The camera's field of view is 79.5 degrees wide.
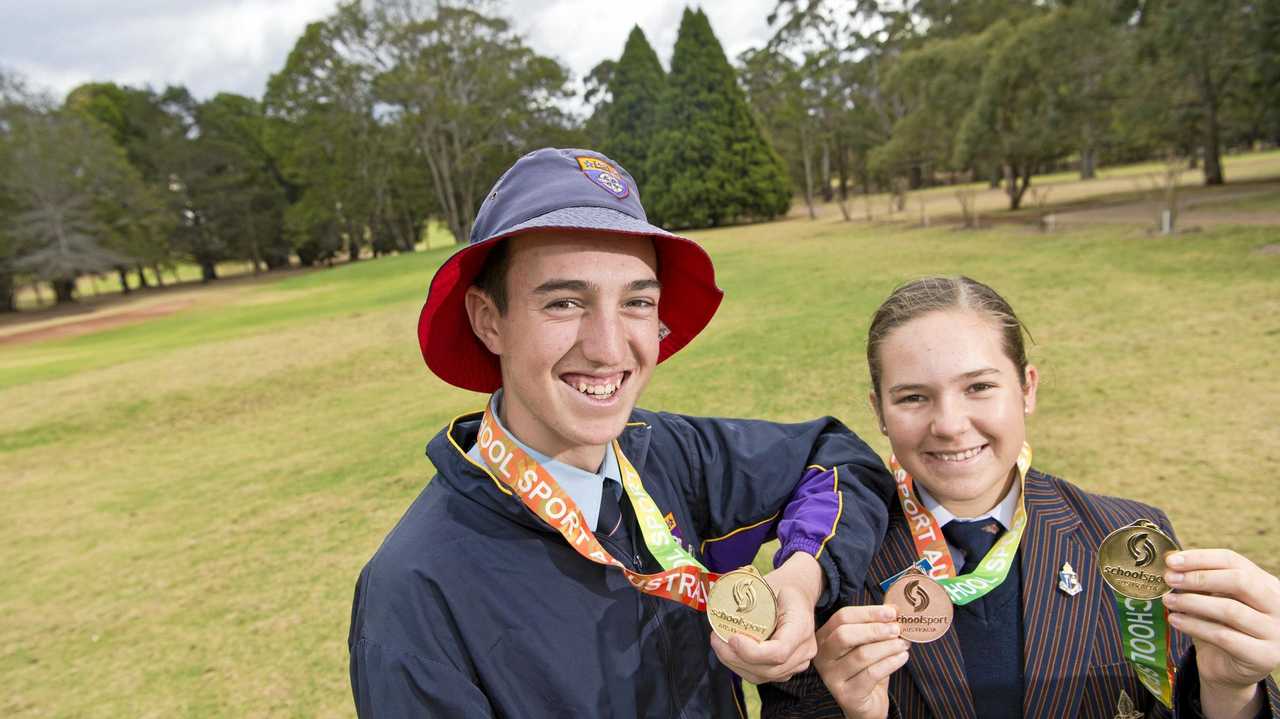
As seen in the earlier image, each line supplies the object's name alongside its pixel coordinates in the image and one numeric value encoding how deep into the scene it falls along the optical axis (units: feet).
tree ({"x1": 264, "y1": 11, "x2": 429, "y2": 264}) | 158.10
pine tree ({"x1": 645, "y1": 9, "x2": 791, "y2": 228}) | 144.87
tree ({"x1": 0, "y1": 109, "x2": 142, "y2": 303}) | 126.82
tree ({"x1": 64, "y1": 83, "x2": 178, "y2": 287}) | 143.23
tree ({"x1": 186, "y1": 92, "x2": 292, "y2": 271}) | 166.09
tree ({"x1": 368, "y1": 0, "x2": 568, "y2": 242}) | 150.82
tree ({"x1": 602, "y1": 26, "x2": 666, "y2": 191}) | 161.48
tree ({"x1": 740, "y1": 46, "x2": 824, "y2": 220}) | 161.30
